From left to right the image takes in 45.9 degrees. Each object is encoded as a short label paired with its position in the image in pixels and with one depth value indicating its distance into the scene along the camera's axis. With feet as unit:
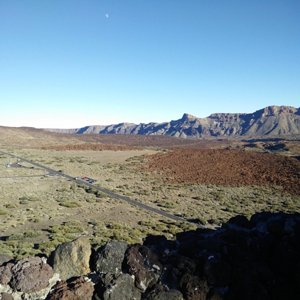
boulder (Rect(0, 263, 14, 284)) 32.07
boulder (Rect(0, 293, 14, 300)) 31.01
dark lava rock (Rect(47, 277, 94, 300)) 30.94
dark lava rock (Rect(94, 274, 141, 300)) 31.60
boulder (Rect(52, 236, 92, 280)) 33.65
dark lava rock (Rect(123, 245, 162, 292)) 33.30
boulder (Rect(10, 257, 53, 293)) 32.01
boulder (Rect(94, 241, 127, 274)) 33.96
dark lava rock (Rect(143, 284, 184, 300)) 32.12
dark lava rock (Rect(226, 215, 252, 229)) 45.20
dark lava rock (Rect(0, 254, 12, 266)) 34.95
